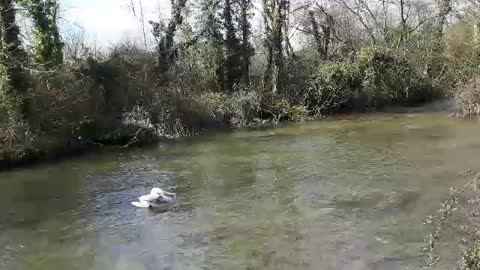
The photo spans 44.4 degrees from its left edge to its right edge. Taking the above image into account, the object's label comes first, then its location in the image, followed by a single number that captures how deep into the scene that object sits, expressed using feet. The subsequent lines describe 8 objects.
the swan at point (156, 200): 37.96
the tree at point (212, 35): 92.12
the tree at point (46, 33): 65.92
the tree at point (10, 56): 58.85
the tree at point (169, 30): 91.91
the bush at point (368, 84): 92.99
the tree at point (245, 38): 94.94
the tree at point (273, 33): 97.23
